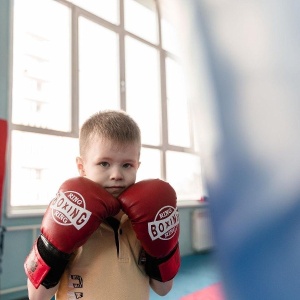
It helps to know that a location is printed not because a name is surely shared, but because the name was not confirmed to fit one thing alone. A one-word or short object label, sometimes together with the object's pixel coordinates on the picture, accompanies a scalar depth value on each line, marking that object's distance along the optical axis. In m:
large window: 2.79
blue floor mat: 2.51
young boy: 0.78
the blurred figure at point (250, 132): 0.17
